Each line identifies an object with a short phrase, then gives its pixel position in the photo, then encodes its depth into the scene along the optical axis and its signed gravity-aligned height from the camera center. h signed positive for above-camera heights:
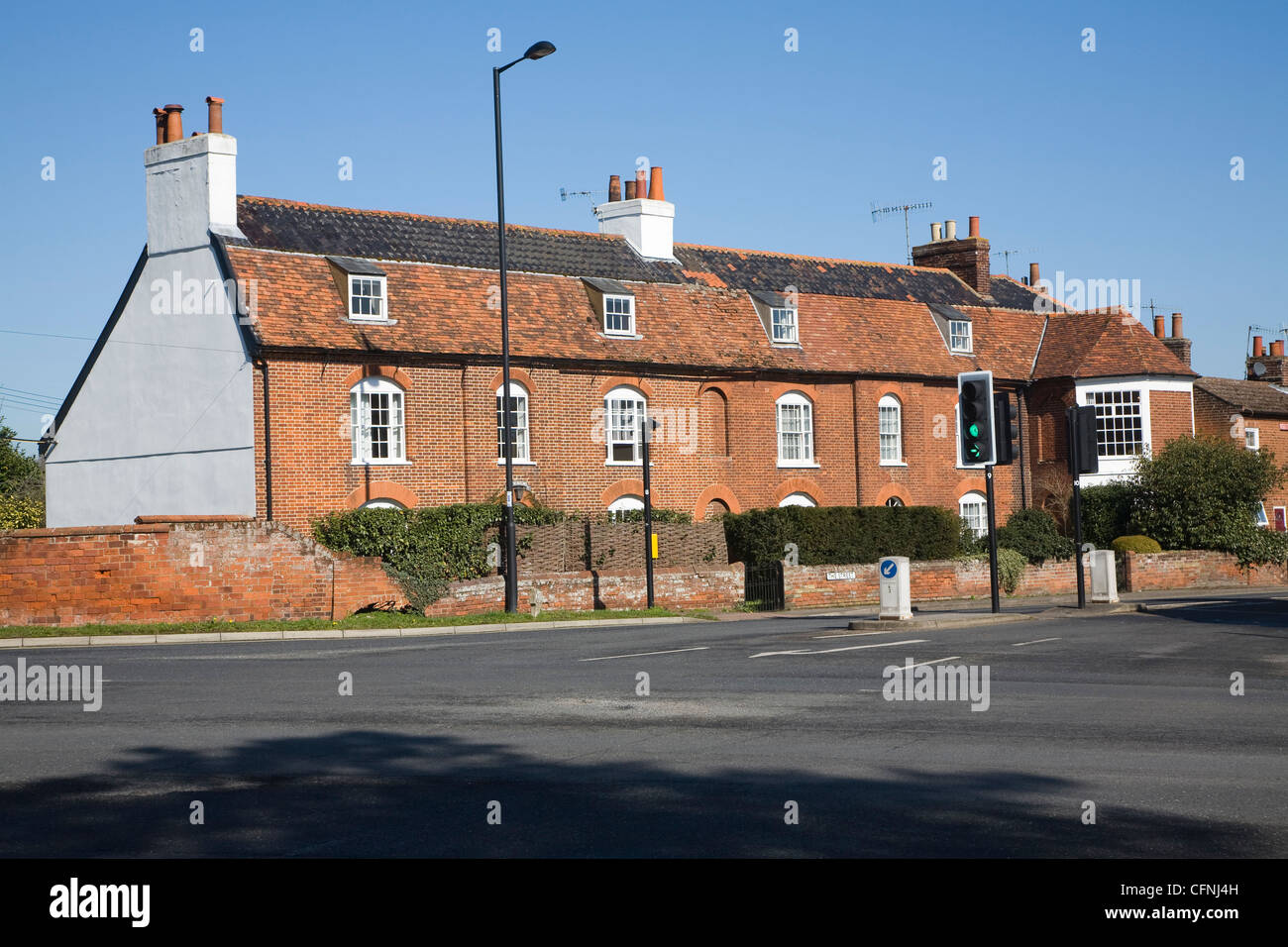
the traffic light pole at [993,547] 22.09 -0.45
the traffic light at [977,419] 21.56 +1.61
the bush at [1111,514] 43.41 +0.05
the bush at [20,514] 42.38 +1.06
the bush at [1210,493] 41.41 +0.60
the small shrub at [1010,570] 38.22 -1.41
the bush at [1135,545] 41.12 -0.88
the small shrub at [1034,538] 40.75 -0.59
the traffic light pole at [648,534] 29.62 -0.10
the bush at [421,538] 30.28 -0.02
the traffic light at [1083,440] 23.91 +1.35
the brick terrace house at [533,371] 32.50 +4.39
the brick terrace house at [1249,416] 49.00 +3.55
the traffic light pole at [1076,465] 23.94 +0.93
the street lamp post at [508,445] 27.56 +1.84
